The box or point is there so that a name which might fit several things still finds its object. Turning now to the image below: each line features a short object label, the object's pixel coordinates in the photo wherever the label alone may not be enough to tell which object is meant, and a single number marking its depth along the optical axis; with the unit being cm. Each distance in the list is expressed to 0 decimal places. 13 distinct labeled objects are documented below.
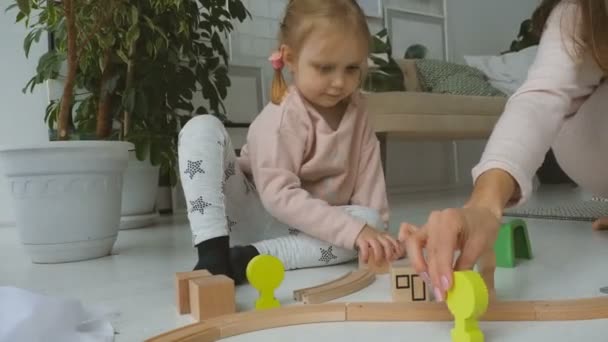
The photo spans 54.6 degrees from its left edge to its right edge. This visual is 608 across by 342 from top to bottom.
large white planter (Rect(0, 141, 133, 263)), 110
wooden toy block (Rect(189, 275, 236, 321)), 66
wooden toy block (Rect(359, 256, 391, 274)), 87
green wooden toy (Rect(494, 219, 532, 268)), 90
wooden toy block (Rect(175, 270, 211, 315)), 71
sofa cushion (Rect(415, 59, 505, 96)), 239
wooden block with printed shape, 66
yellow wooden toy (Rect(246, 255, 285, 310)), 70
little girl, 89
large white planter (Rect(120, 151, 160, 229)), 172
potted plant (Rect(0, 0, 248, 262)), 112
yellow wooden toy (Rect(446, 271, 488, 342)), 49
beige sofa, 199
